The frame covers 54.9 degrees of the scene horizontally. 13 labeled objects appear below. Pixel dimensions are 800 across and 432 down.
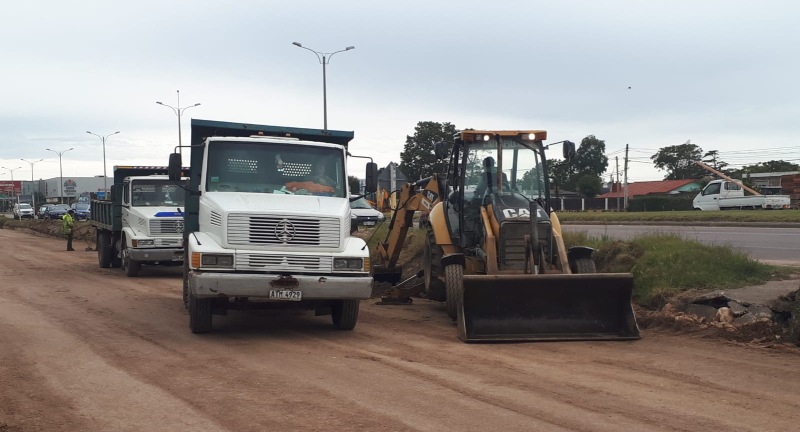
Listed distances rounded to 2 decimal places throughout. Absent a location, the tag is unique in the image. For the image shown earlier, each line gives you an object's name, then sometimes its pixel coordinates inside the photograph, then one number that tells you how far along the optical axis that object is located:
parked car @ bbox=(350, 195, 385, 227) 26.03
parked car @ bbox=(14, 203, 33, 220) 73.97
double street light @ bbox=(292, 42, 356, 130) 34.41
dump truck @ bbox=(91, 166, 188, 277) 17.98
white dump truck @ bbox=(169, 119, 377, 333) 9.24
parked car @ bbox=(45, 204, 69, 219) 59.27
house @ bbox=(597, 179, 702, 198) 73.72
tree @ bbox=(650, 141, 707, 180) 89.88
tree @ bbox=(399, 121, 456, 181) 62.43
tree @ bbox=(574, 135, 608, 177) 94.94
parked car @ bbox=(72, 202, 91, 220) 53.06
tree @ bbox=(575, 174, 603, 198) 73.19
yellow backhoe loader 9.55
